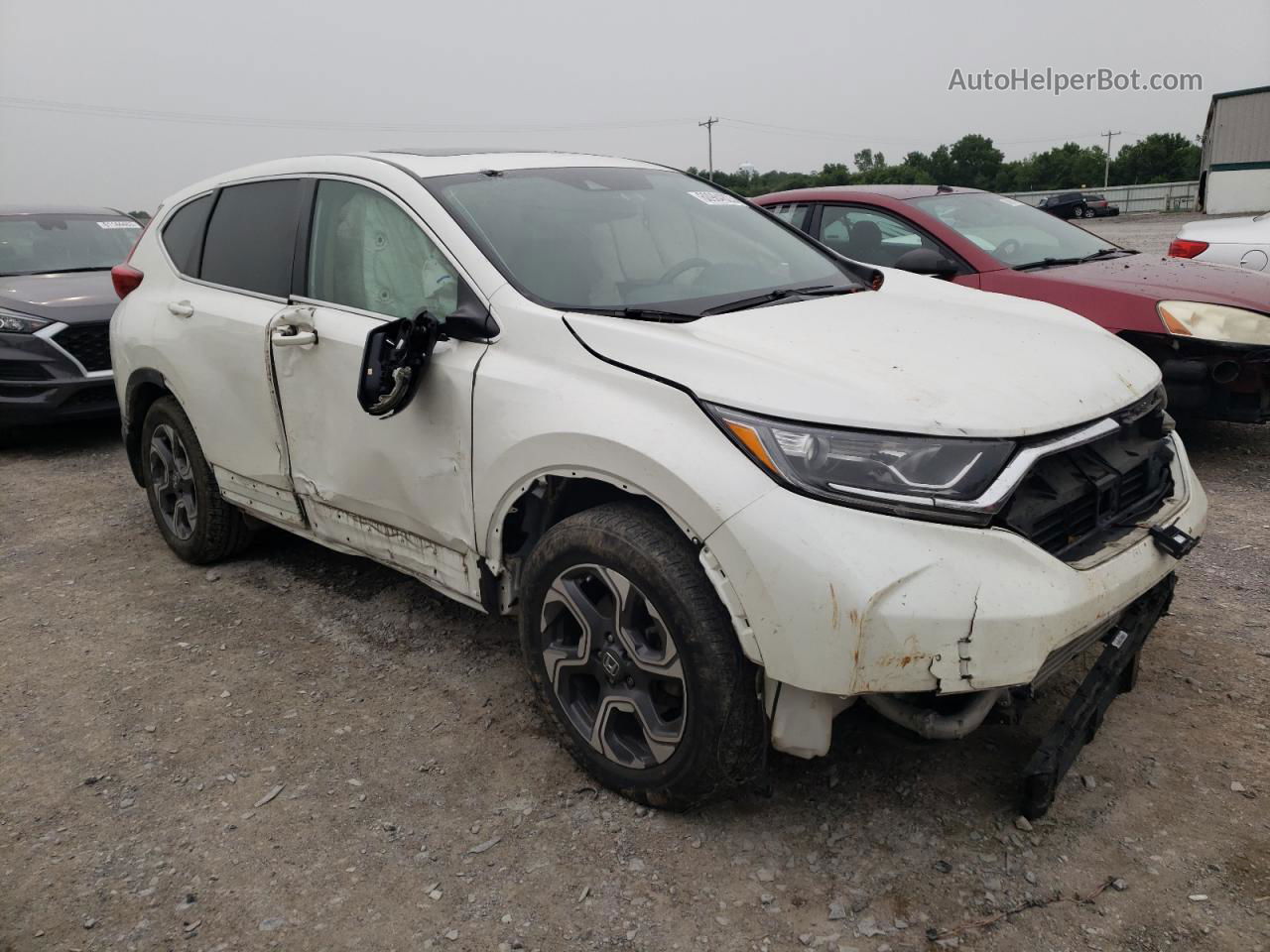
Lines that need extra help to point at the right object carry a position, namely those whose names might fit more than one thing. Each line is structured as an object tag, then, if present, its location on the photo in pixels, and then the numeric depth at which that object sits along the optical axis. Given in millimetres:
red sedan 4883
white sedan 6559
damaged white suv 2111
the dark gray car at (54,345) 6789
